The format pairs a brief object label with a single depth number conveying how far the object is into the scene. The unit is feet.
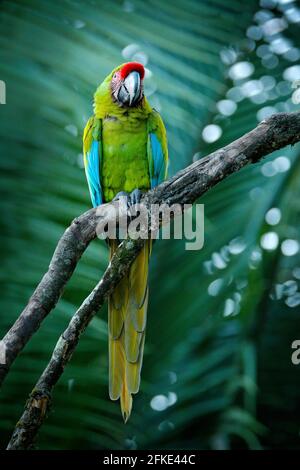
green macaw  8.98
